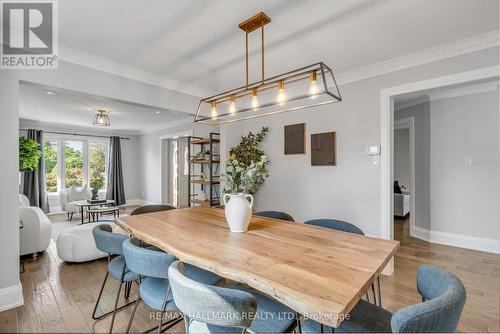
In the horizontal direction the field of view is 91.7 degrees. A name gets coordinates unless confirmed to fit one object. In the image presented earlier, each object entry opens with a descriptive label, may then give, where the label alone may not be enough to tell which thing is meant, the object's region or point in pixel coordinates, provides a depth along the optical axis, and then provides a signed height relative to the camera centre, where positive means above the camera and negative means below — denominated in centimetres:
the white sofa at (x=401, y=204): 559 -93
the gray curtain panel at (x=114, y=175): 746 -28
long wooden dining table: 94 -50
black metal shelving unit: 438 -5
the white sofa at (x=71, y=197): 579 -80
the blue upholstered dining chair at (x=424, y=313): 85 -56
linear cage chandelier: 162 +88
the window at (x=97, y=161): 731 +16
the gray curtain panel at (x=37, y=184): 602 -43
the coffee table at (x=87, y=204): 536 -84
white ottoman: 312 -104
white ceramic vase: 178 -35
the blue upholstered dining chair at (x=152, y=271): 139 -62
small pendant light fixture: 477 +98
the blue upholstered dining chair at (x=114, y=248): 181 -62
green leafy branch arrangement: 186 -1
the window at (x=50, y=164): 649 +7
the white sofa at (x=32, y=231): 328 -89
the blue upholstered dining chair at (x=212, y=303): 99 -57
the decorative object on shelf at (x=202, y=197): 461 -60
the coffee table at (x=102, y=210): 506 -93
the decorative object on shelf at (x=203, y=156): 466 +19
